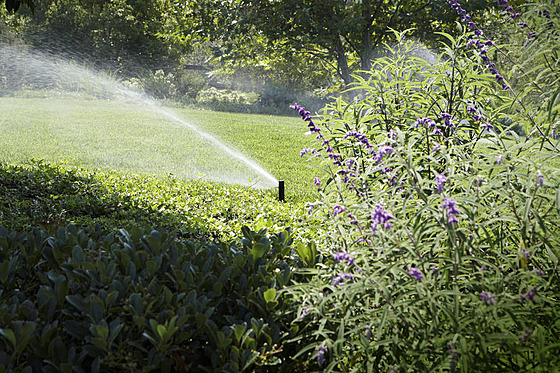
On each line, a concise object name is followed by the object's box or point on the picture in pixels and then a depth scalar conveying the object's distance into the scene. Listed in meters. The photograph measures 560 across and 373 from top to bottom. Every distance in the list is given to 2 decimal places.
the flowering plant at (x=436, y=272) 1.72
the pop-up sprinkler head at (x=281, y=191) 6.23
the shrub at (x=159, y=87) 24.69
